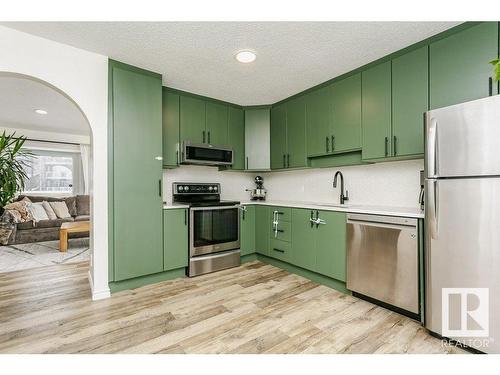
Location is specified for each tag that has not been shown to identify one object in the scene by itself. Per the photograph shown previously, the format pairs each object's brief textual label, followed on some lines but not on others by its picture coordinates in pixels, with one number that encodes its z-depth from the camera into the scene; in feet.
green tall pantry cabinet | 8.07
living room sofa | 14.99
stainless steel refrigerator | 4.76
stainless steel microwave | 10.19
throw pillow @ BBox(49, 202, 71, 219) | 16.81
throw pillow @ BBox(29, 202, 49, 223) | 15.67
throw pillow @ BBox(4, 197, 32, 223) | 15.08
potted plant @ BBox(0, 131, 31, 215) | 11.77
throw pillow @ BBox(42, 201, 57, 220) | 16.36
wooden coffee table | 13.19
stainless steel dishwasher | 6.34
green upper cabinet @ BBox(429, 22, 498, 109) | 5.72
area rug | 11.12
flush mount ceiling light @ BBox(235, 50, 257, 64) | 7.48
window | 19.29
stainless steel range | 9.77
